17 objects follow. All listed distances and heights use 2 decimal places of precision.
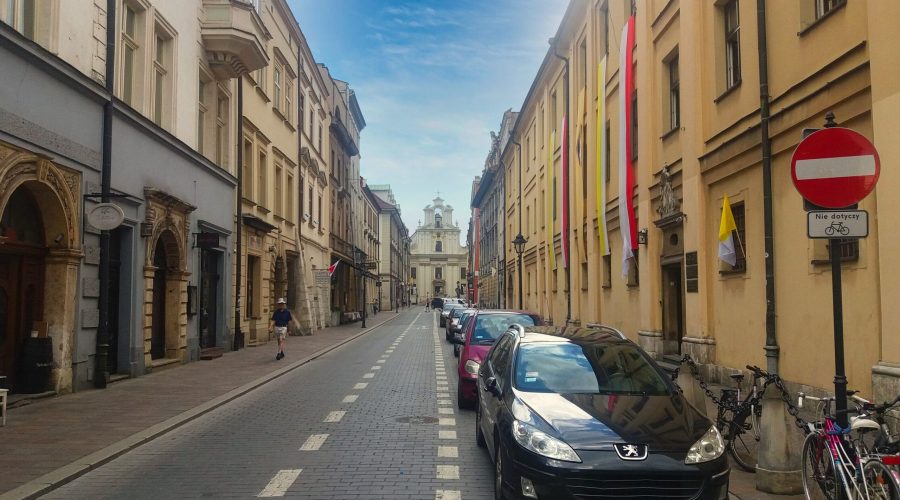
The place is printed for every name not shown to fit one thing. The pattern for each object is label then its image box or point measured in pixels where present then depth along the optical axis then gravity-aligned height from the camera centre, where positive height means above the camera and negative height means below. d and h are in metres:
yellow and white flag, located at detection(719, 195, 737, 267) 12.14 +0.99
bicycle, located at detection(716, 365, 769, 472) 7.06 -1.39
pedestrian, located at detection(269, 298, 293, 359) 20.34 -0.79
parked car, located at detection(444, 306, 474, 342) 24.34 -0.93
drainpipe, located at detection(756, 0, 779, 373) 10.65 +1.39
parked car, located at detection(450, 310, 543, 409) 11.03 -0.79
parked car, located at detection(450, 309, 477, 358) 13.19 -0.85
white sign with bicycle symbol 5.55 +0.54
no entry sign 5.45 +0.98
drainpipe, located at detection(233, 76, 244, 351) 23.00 +2.17
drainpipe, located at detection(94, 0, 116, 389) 13.16 +1.86
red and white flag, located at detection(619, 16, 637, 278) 17.89 +3.64
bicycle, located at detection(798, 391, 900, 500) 4.58 -1.23
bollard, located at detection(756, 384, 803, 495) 6.11 -1.40
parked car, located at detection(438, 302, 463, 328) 39.50 -1.06
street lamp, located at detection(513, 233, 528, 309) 31.70 +2.36
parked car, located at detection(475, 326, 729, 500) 4.94 -1.04
